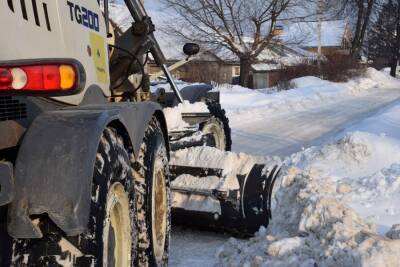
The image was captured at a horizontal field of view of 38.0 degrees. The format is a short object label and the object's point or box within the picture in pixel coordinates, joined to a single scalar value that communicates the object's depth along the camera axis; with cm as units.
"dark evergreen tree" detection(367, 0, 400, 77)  4856
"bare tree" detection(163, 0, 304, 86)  3003
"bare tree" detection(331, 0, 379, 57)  4641
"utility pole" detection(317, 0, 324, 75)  3137
